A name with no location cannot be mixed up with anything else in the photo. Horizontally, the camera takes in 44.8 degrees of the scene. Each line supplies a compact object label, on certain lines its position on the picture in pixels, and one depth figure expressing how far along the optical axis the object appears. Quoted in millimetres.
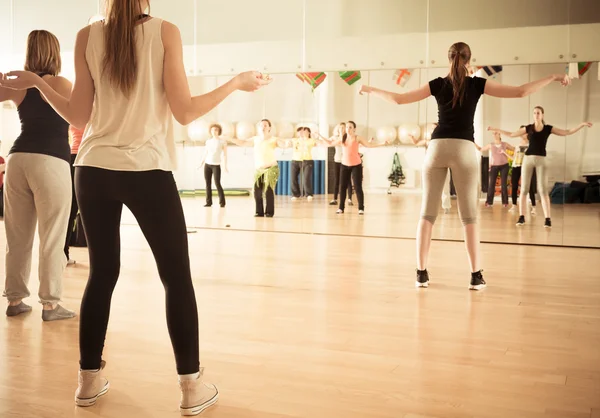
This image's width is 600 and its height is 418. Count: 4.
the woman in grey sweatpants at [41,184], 3561
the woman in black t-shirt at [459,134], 4500
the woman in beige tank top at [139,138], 2252
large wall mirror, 7711
